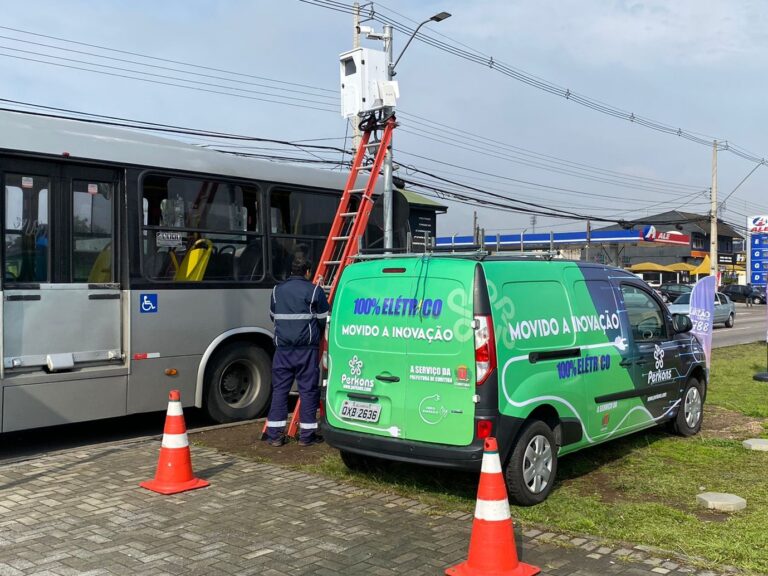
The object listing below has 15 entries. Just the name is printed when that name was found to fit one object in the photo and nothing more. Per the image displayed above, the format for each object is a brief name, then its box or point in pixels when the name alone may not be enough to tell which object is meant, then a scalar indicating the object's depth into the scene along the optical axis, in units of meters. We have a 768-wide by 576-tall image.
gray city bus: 7.55
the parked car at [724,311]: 32.31
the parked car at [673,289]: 37.06
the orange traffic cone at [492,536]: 4.41
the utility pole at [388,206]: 10.68
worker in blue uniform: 7.90
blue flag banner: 12.52
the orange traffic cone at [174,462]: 6.42
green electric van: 5.64
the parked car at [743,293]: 58.22
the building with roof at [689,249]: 72.00
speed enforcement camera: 9.05
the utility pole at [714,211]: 42.59
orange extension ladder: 8.64
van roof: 5.93
